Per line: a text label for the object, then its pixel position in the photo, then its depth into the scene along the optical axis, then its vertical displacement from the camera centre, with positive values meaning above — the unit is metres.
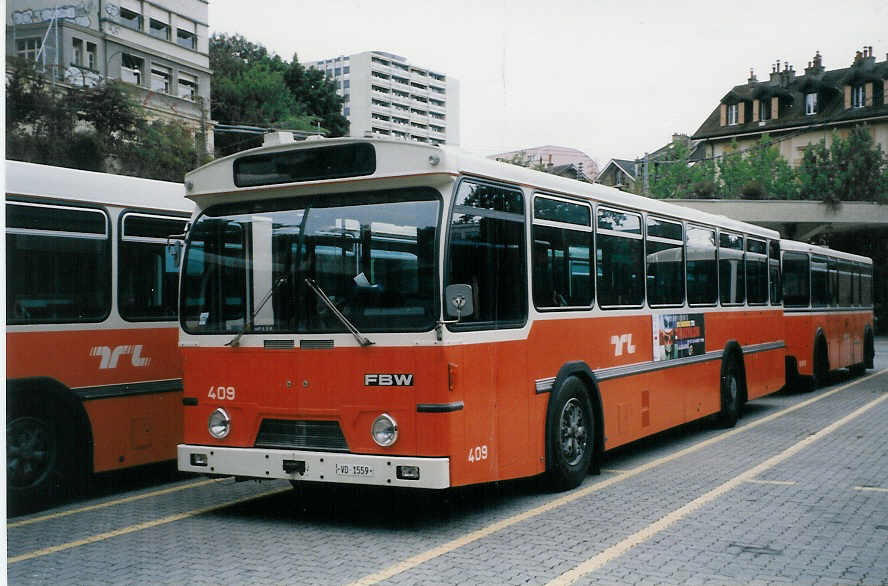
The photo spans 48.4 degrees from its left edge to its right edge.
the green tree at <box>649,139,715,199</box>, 66.05 +7.85
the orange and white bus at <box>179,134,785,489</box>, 7.24 -0.18
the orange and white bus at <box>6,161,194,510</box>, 8.23 -0.24
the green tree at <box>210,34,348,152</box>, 37.88 +9.64
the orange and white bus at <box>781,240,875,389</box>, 19.03 -0.46
